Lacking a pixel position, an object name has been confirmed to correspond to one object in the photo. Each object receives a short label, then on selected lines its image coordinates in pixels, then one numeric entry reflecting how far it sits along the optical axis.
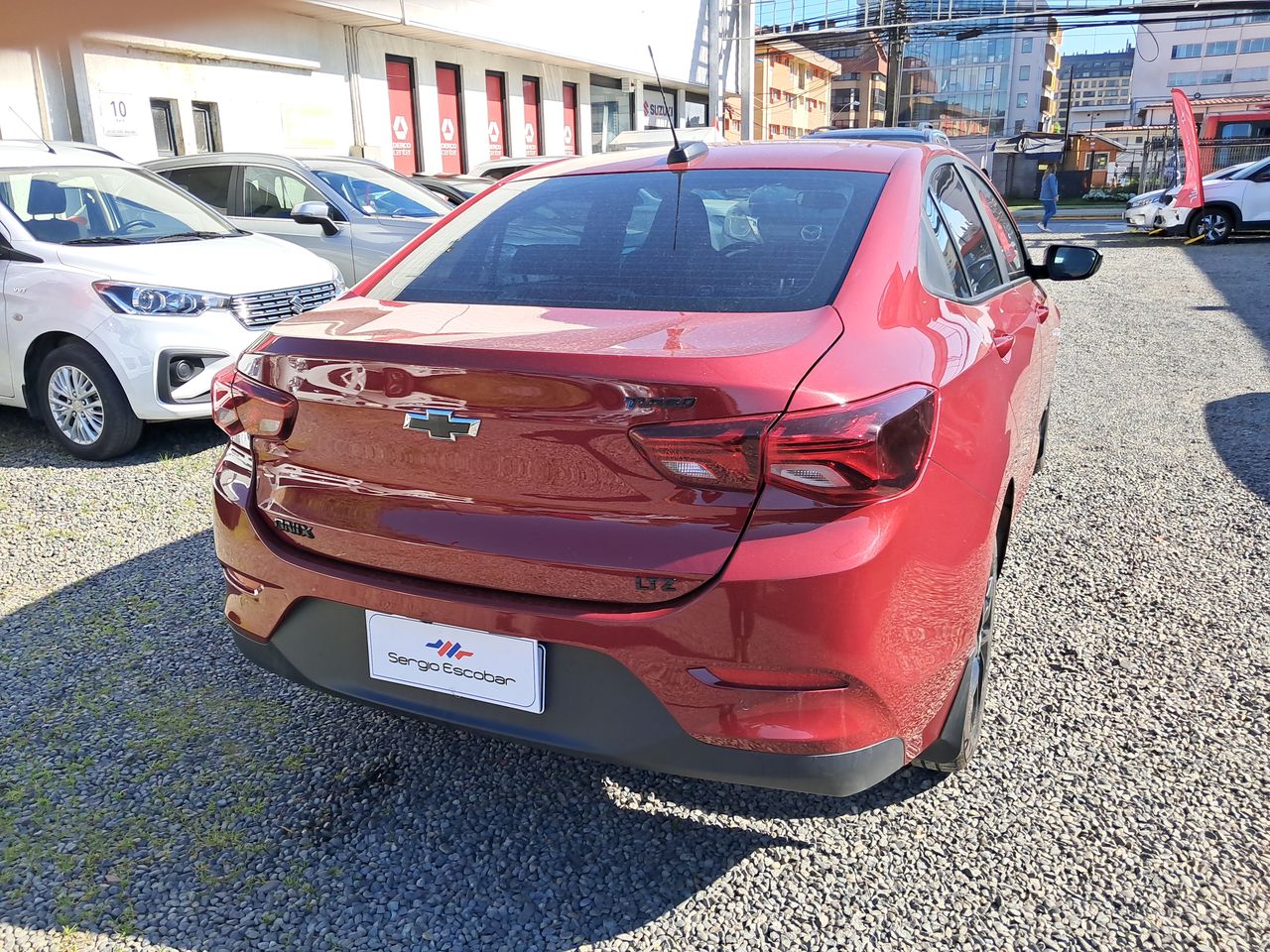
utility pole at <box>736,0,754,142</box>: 31.06
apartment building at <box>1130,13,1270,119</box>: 83.62
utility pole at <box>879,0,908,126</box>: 37.00
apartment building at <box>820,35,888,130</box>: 75.50
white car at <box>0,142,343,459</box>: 5.30
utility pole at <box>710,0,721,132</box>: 29.56
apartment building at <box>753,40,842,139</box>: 44.38
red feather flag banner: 18.25
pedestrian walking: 24.77
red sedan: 1.87
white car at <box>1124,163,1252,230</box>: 19.08
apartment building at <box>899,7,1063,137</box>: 72.62
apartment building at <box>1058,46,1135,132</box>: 97.38
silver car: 8.32
